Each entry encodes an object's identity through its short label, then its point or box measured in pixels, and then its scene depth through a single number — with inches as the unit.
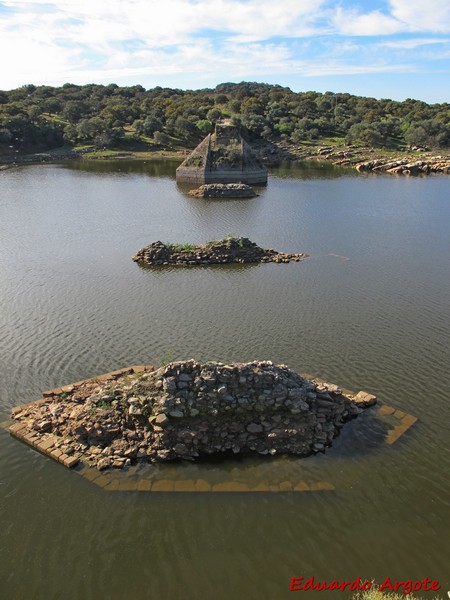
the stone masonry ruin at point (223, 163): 3545.8
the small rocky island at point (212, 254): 1708.9
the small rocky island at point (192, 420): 730.8
